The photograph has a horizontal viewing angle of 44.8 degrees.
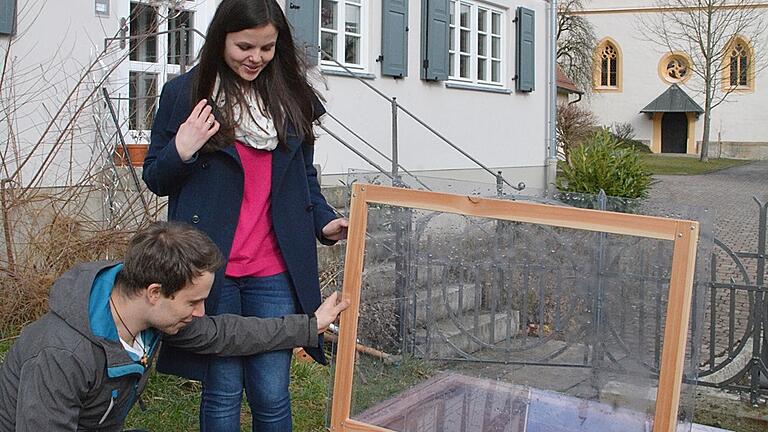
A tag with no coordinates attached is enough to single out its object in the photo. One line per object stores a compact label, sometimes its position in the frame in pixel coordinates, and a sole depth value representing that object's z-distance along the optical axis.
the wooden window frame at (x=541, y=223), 2.16
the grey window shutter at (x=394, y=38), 10.95
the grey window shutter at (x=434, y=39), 11.77
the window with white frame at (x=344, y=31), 10.27
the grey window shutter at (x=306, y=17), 9.39
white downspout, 14.96
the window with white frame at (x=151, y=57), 7.12
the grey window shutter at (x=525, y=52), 13.98
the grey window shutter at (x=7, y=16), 6.34
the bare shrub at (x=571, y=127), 21.68
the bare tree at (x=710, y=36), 32.25
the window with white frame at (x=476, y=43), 12.74
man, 2.17
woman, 2.55
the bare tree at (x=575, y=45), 32.91
